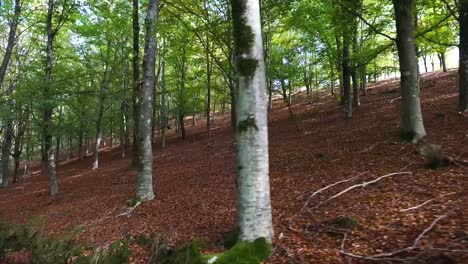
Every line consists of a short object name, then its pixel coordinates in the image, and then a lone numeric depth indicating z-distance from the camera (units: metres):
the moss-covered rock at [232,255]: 4.51
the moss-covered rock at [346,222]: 5.16
